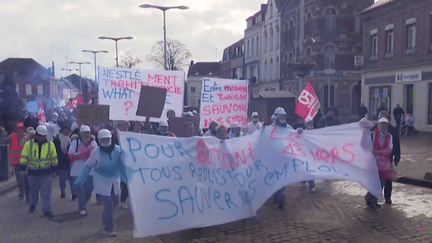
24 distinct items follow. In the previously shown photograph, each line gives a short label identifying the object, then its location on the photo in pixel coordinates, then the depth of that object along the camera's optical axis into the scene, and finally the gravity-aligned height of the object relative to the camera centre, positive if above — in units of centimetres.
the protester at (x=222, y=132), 773 -64
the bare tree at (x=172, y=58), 6524 +511
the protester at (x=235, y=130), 905 -72
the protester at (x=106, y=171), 672 -115
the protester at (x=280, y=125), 830 -58
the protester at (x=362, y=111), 2630 -99
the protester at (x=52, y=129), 1268 -99
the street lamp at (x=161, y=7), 2472 +471
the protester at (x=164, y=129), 904 -70
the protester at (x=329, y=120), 1158 -66
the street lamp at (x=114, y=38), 3356 +407
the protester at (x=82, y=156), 815 -112
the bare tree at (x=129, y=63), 6594 +445
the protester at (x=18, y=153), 945 -122
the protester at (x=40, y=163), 798 -121
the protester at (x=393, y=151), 854 -109
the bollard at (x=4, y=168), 1140 -186
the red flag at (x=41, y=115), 1577 -74
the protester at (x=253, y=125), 1188 -82
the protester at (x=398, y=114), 2408 -106
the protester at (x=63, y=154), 938 -123
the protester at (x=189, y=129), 900 -69
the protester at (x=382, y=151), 805 -101
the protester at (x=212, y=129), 953 -75
